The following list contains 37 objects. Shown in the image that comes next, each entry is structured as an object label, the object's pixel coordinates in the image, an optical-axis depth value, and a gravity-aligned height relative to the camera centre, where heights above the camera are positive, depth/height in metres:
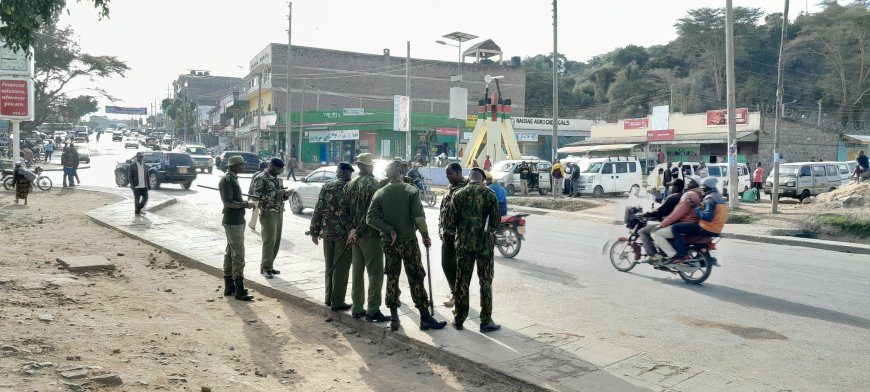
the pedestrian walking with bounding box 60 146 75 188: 26.64 +0.19
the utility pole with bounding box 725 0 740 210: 20.91 +1.83
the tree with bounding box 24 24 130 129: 52.88 +8.12
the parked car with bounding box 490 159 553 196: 29.25 +0.02
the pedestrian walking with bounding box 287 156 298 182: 37.02 +0.36
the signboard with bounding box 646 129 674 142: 44.31 +2.64
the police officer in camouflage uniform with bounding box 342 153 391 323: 6.89 -0.72
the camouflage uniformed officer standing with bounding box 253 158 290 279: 9.02 -0.44
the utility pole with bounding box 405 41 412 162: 39.41 +5.12
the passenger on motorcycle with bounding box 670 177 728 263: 9.24 -0.59
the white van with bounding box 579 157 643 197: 28.58 -0.02
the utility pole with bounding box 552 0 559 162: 27.38 +3.82
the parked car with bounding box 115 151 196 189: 26.95 +0.09
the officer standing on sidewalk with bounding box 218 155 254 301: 8.13 -0.63
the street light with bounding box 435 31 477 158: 59.52 +11.98
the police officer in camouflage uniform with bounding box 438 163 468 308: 7.20 -0.62
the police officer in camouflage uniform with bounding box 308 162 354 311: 7.46 -0.63
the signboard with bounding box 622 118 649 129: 47.00 +3.62
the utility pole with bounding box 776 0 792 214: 20.55 +0.89
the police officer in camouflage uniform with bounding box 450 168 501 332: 6.57 -0.59
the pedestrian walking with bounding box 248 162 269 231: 9.20 -0.55
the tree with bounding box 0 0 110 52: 7.84 +1.75
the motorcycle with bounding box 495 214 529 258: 11.70 -1.03
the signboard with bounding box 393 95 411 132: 40.94 +3.62
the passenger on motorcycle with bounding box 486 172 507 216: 10.68 -0.26
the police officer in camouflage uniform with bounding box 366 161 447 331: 6.55 -0.48
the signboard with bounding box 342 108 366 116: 55.06 +4.82
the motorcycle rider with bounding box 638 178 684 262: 9.88 -0.55
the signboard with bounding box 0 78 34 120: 23.92 +2.49
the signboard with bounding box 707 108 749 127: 40.00 +3.57
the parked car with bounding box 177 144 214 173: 42.41 +0.56
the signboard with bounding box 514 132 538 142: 57.19 +3.17
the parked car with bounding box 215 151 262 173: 40.88 +0.66
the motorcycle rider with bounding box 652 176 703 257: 9.44 -0.53
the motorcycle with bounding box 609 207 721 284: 9.48 -1.15
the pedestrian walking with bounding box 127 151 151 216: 16.62 -0.30
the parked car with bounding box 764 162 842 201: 26.44 -0.07
